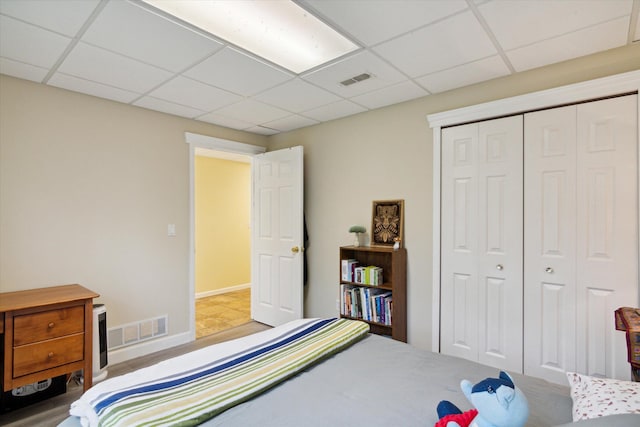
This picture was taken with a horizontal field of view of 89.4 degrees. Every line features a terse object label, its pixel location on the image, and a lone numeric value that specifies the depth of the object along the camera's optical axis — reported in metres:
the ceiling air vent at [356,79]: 2.47
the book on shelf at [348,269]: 3.23
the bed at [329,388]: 1.15
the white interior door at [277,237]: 3.74
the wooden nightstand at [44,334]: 2.05
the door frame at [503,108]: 2.10
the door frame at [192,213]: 3.55
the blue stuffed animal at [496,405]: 0.87
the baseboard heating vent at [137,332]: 3.01
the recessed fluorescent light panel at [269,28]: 1.75
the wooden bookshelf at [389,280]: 2.93
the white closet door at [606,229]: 2.07
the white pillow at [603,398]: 0.97
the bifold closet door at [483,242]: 2.49
